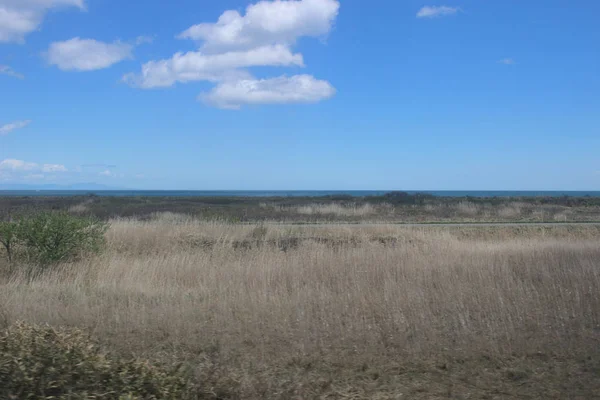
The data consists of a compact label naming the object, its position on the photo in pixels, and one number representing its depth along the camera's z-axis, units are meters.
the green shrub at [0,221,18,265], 11.82
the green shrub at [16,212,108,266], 11.73
